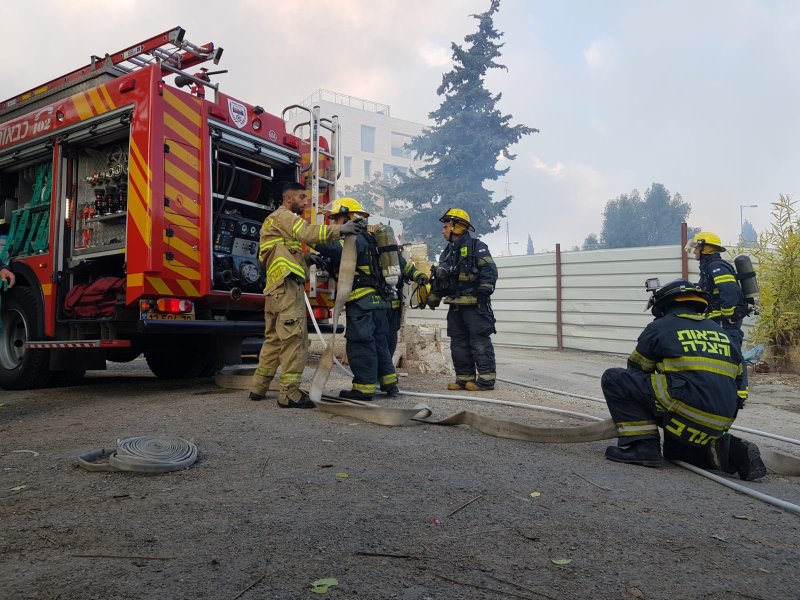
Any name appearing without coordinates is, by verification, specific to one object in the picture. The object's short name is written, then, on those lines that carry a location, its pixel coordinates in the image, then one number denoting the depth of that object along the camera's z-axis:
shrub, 8.70
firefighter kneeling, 3.22
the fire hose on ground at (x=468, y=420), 3.52
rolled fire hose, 2.97
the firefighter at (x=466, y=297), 6.17
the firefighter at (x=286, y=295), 4.83
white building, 49.03
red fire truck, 5.11
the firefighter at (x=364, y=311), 5.14
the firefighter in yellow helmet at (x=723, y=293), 5.95
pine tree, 24.27
